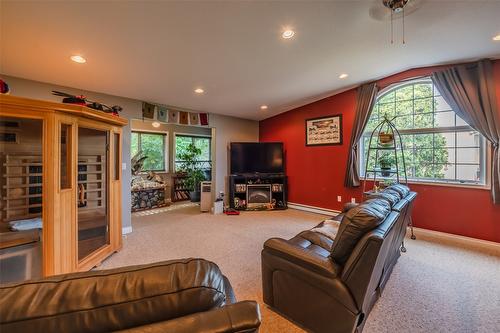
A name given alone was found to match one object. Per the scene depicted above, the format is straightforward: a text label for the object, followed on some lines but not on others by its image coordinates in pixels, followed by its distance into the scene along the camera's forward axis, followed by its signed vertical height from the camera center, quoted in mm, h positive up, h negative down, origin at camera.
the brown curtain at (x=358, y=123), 4062 +819
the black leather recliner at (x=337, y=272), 1324 -732
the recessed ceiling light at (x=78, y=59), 2367 +1216
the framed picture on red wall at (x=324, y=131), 4609 +782
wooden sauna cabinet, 1932 -73
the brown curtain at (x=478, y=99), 2994 +953
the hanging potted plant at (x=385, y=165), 3633 +3
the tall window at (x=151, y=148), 6117 +567
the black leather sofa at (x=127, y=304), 570 -388
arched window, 3330 +479
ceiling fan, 2025 +1540
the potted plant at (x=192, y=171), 6254 -123
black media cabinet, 5293 -605
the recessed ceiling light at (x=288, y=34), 2297 +1431
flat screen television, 5422 +229
